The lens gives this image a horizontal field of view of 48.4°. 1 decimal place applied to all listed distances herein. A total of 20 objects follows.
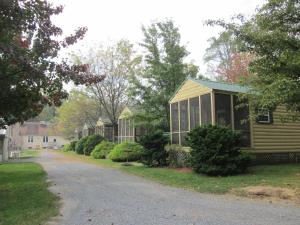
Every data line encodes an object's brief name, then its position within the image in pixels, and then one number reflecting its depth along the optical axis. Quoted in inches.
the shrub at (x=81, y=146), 1254.9
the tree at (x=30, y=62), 302.3
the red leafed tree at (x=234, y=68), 1166.0
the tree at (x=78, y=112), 1266.4
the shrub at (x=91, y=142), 1159.0
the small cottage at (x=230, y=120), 573.6
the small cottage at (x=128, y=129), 940.3
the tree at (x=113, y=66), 1114.7
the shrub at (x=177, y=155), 606.5
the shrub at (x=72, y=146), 1595.7
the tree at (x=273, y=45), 375.2
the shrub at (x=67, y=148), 1673.8
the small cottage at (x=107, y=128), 1325.0
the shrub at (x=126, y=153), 809.4
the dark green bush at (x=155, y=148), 645.3
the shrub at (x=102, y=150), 981.8
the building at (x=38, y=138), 2568.9
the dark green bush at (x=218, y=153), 475.5
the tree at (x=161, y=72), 824.9
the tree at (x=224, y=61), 1190.9
